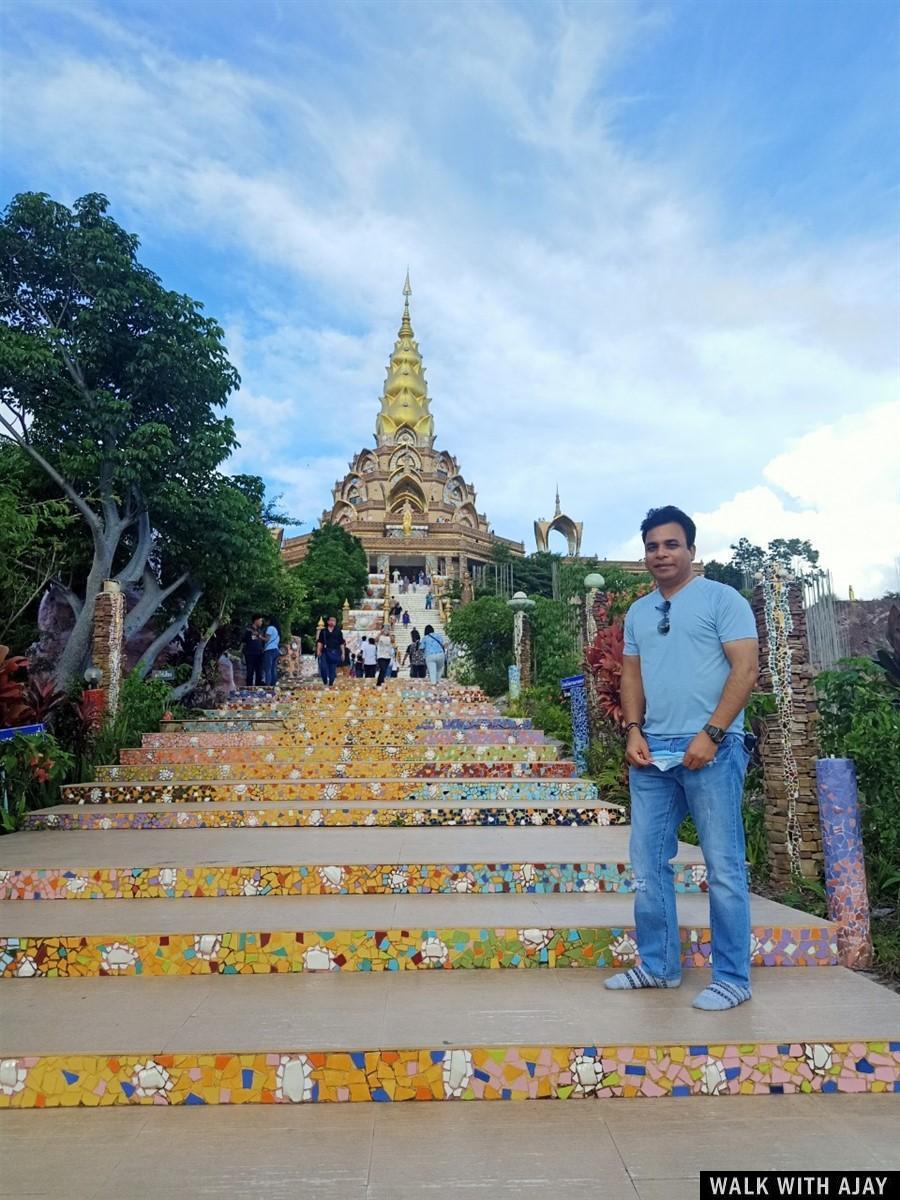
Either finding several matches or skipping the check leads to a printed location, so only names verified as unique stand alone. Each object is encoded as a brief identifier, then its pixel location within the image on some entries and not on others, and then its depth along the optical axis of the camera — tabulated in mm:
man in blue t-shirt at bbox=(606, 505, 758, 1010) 2539
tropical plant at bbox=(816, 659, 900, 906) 3900
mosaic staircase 2209
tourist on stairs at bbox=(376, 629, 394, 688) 15852
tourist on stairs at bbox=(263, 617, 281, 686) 14555
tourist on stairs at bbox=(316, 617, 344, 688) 14164
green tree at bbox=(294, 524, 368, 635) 25344
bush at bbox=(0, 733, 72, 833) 5254
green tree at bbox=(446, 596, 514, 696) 13117
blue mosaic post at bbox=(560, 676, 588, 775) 7234
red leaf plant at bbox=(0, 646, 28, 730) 5414
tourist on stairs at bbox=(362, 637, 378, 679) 15836
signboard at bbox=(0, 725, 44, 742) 5334
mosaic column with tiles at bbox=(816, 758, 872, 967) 3145
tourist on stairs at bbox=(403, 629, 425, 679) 18891
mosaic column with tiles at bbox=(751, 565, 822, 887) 4133
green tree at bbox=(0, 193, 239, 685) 11484
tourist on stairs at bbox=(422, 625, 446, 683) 15945
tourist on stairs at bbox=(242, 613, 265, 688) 14289
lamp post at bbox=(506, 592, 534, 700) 11508
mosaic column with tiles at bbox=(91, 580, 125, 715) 7922
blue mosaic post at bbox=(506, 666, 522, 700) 11233
